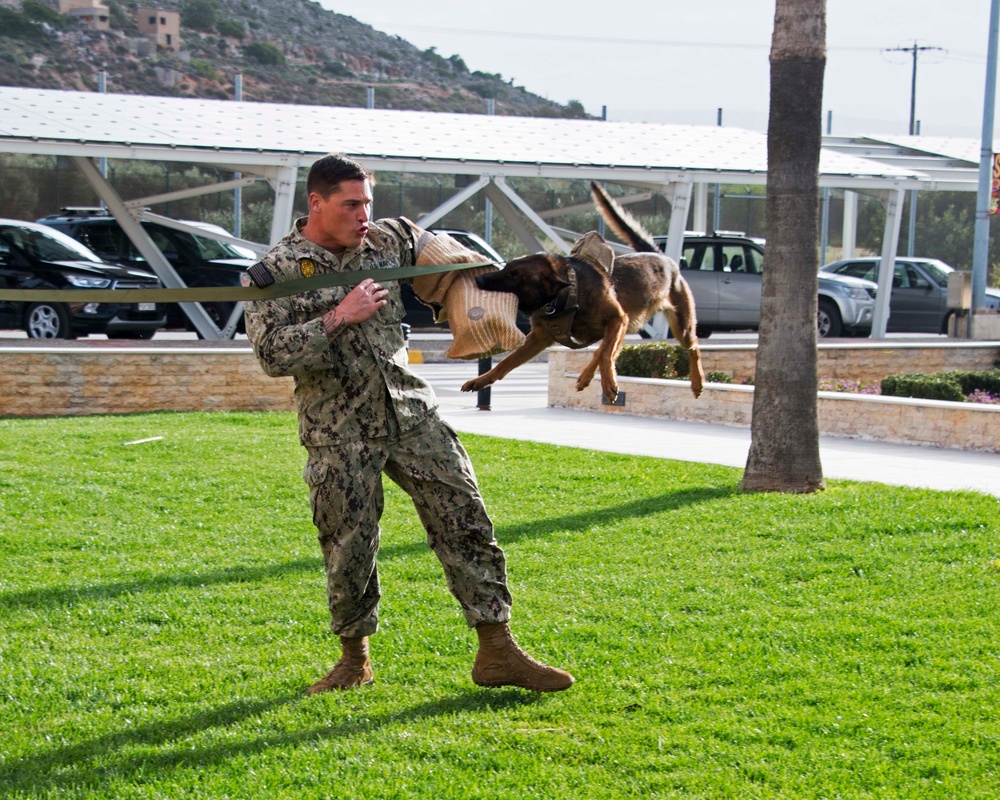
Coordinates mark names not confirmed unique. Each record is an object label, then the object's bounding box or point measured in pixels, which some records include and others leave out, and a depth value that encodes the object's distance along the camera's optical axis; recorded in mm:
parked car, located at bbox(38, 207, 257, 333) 20891
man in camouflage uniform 4129
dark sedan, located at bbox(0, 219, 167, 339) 17812
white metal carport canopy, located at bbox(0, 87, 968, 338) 16984
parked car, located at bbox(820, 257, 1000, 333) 25875
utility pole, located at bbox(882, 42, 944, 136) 56938
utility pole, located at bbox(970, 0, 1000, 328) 22891
